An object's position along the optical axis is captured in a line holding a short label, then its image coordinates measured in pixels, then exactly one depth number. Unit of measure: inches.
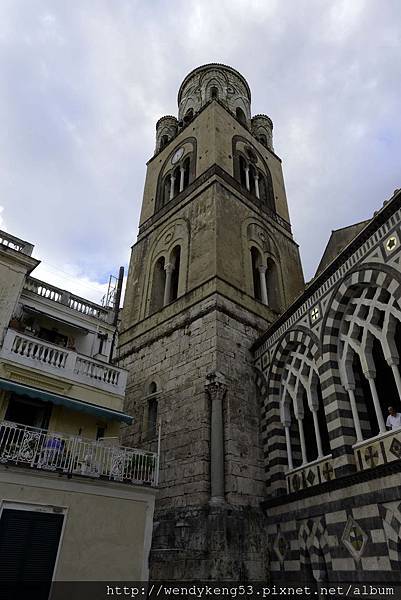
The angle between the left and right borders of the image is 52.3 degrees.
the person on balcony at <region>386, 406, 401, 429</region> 303.5
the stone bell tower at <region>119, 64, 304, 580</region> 391.5
